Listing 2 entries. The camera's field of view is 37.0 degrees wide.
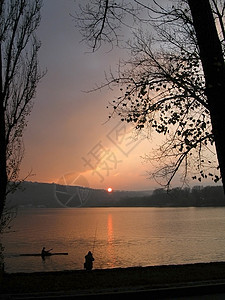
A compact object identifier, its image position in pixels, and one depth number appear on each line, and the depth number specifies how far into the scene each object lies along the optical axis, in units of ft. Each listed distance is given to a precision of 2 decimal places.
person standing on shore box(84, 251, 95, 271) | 53.16
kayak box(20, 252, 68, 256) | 127.10
